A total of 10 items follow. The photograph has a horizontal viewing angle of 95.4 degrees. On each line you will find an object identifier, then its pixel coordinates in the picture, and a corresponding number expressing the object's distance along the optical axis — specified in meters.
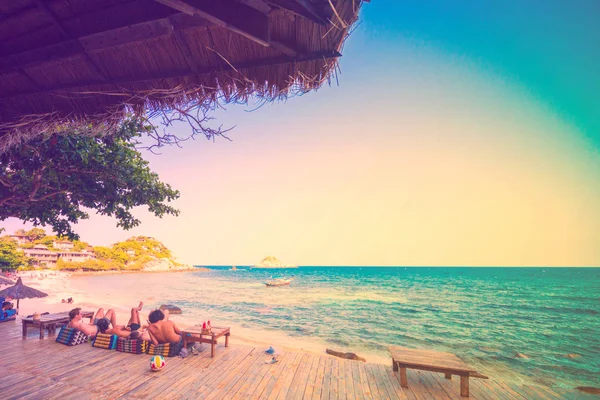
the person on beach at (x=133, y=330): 7.17
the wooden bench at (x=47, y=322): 8.15
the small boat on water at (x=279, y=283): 46.23
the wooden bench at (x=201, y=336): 6.94
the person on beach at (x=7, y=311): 10.11
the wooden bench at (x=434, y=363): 5.26
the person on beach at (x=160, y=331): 7.03
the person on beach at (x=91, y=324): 7.76
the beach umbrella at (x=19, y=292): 10.71
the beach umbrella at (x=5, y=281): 13.15
